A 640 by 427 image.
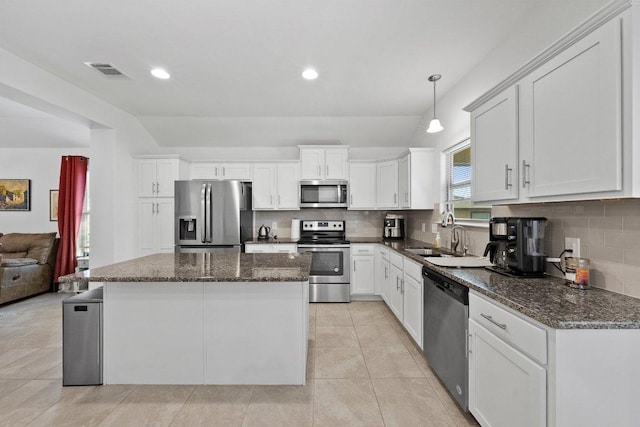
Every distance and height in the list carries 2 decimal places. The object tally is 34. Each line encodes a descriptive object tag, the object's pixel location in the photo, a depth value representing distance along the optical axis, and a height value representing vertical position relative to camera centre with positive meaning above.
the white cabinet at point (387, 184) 4.46 +0.49
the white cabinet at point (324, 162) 4.54 +0.83
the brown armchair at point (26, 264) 4.18 -0.76
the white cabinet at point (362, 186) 4.60 +0.47
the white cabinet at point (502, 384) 1.24 -0.81
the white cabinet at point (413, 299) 2.66 -0.82
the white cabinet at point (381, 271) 3.89 -0.78
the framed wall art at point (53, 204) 5.54 +0.19
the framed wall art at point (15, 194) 5.53 +0.37
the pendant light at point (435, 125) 2.89 +0.91
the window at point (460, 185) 3.10 +0.37
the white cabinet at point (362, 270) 4.31 -0.80
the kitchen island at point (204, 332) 2.15 -0.86
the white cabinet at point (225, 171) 4.60 +0.69
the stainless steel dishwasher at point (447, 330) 1.83 -0.81
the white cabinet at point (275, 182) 4.59 +0.52
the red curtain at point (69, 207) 4.91 +0.13
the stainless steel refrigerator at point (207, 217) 4.21 -0.03
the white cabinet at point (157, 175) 4.36 +0.59
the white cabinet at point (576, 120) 1.21 +0.47
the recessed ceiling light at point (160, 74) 2.99 +1.48
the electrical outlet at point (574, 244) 1.70 -0.16
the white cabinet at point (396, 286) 3.28 -0.83
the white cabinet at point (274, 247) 4.28 -0.46
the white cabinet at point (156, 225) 4.32 -0.15
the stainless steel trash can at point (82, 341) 2.14 -0.93
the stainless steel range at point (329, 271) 4.25 -0.81
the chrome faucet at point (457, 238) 3.07 -0.23
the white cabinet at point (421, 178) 3.97 +0.52
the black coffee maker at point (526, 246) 1.83 -0.18
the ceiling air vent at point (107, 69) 2.88 +1.48
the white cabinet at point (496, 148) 1.84 +0.48
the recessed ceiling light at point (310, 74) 2.97 +1.48
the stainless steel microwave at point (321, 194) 4.59 +0.34
